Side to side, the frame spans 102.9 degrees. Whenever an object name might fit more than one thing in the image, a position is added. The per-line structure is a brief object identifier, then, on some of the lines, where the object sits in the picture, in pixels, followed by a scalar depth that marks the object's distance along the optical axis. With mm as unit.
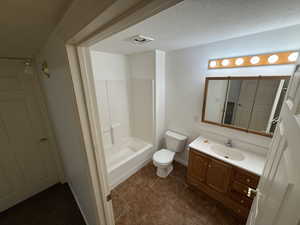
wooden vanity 1486
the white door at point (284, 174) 373
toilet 2207
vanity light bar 1324
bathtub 2105
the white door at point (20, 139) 1605
